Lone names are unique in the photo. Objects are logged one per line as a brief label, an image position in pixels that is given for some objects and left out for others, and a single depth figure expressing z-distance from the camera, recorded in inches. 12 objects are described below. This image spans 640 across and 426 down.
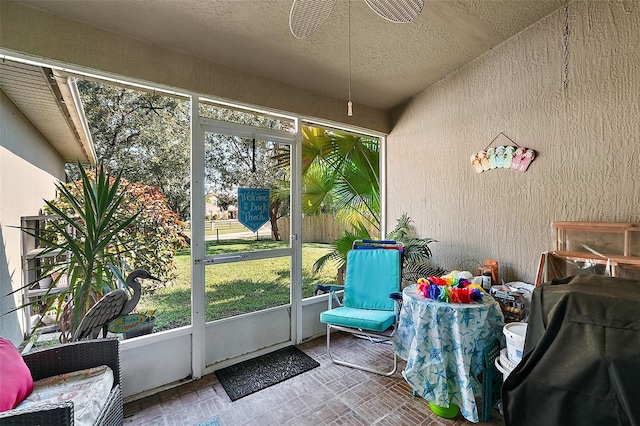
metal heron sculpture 64.4
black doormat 84.0
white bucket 61.1
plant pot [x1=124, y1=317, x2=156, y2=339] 82.5
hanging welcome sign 100.6
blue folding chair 88.9
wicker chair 54.2
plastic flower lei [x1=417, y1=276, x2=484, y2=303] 72.9
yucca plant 64.1
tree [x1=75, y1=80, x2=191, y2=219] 97.1
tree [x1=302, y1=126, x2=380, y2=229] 125.6
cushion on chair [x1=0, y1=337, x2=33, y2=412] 43.5
